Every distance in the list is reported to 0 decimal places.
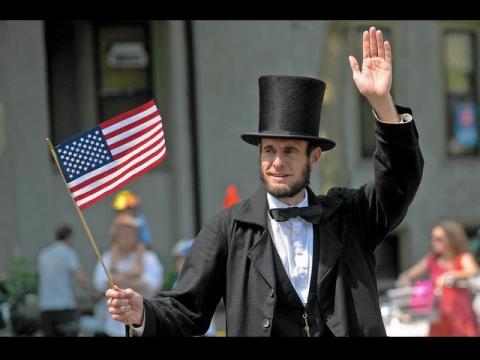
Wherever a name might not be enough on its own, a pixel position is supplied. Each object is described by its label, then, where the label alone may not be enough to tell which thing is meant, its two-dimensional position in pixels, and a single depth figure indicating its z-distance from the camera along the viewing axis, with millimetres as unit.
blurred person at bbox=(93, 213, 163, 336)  18891
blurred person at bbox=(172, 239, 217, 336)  17937
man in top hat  9000
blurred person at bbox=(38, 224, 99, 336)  22062
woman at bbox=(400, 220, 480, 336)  19859
